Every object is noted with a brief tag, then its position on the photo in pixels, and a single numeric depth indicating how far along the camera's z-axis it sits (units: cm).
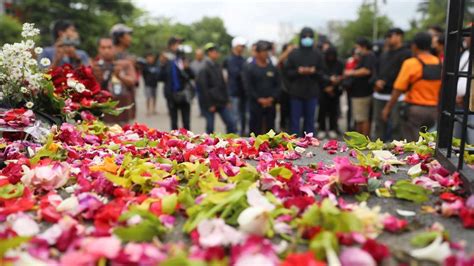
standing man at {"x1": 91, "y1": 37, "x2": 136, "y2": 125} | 525
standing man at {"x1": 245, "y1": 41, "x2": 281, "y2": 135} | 693
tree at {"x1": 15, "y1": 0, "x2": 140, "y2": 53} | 3344
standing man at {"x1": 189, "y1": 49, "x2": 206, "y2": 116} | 1045
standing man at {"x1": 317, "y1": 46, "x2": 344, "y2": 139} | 868
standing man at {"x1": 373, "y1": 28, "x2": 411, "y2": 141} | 628
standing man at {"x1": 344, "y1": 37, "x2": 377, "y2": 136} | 750
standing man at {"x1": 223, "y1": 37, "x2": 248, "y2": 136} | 853
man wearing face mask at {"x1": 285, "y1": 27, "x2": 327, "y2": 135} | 682
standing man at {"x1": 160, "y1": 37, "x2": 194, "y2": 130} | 723
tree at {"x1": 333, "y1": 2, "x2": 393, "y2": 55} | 4919
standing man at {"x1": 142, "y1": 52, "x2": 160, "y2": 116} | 1253
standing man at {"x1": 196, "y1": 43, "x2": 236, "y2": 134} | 721
